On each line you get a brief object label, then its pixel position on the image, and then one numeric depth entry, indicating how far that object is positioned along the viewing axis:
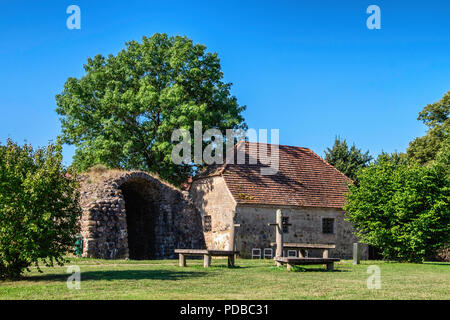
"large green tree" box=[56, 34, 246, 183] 32.62
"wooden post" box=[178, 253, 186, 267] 19.12
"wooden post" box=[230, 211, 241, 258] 21.09
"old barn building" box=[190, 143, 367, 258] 29.05
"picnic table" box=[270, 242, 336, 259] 20.02
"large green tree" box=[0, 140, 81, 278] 13.29
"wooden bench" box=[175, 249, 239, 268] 18.31
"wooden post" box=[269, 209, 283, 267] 19.55
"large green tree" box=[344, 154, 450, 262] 24.27
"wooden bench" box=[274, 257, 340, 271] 16.93
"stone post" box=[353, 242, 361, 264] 21.92
